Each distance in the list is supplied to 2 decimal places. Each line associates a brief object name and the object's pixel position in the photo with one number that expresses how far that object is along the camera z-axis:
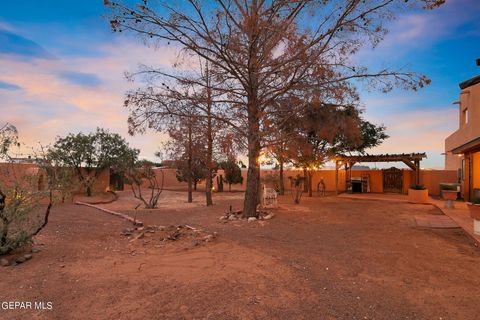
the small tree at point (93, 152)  17.61
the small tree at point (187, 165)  14.98
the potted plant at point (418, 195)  13.62
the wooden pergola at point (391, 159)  16.39
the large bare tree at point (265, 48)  7.43
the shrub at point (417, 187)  13.86
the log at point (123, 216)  8.31
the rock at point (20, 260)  4.77
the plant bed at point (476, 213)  6.72
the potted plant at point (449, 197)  11.56
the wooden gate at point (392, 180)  19.19
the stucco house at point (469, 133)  13.36
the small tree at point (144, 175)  13.28
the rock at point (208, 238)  6.40
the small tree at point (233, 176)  23.76
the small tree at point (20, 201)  4.91
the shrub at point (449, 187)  13.74
